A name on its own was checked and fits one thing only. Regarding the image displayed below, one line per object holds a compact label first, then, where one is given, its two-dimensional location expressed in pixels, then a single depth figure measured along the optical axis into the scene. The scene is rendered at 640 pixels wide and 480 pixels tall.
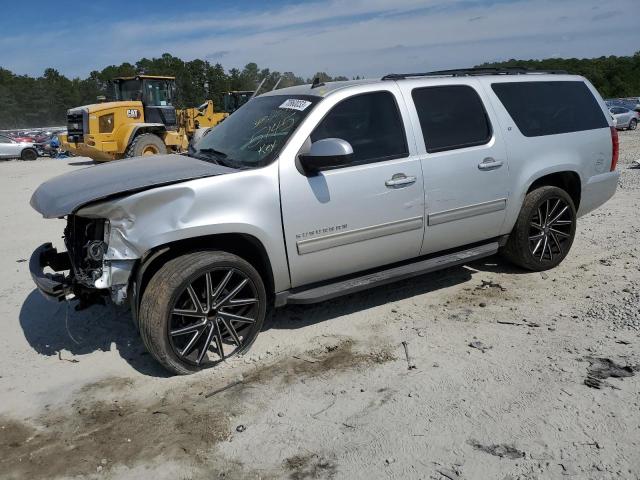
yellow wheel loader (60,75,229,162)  15.88
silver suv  3.57
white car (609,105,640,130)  28.86
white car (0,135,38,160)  23.80
